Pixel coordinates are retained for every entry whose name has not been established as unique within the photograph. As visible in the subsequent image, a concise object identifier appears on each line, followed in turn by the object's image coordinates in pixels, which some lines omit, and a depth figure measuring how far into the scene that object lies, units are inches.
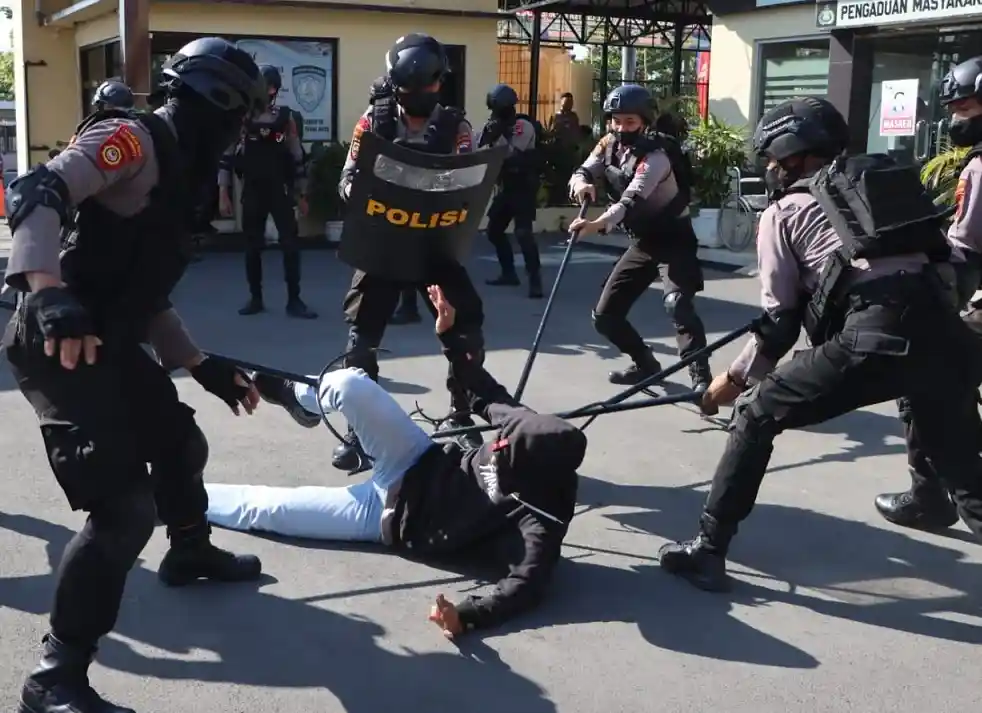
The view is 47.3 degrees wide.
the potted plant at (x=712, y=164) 529.3
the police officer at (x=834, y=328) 141.5
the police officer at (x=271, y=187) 352.2
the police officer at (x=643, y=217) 245.4
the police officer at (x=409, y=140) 196.2
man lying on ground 143.4
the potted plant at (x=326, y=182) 544.7
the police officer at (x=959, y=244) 181.5
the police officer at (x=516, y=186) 394.9
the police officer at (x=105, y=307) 105.5
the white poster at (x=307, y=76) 563.5
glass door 476.1
